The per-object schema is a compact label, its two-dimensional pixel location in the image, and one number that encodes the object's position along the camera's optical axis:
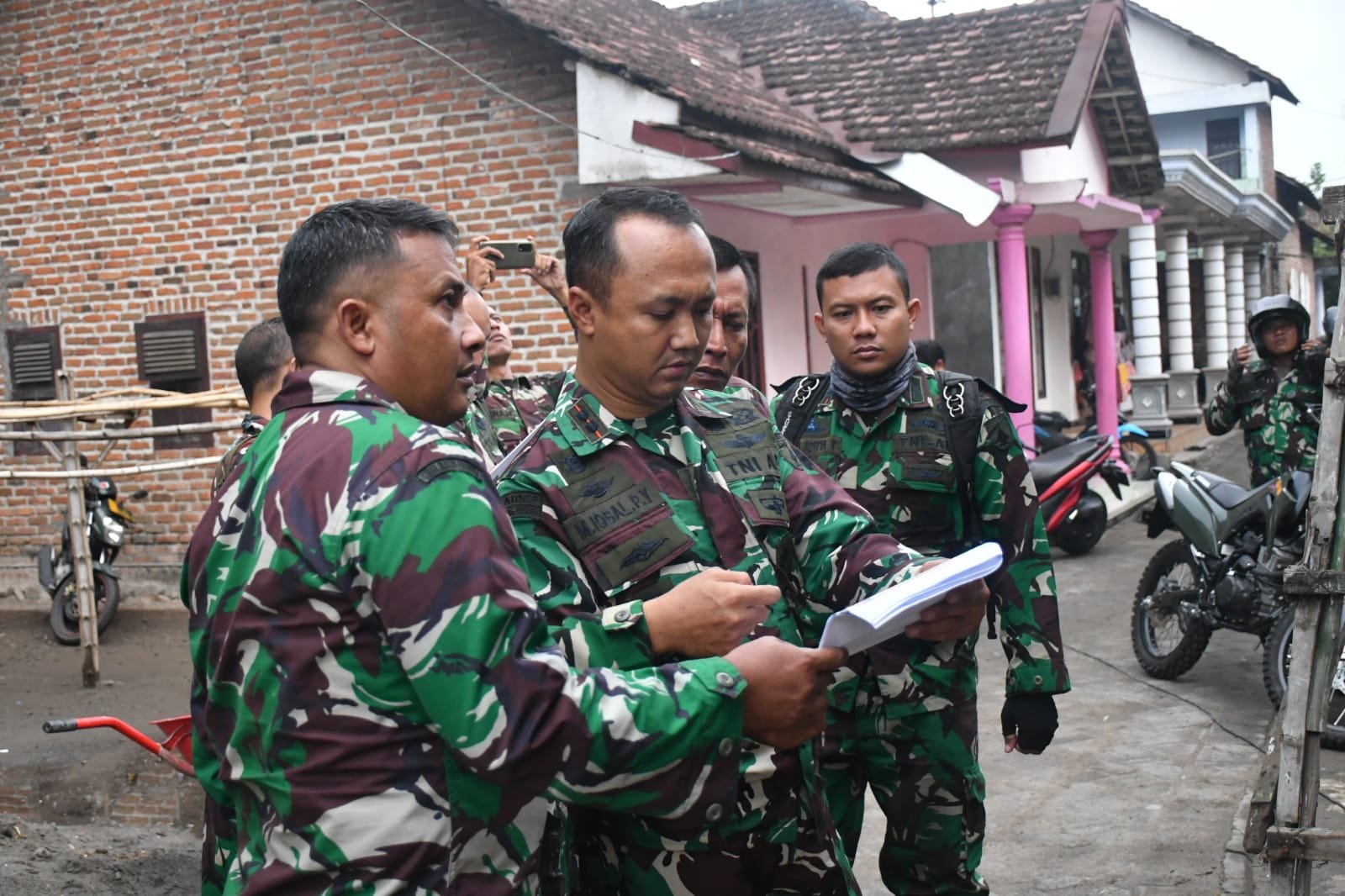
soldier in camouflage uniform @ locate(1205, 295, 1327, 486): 6.41
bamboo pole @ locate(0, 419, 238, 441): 7.36
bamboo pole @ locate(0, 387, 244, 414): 6.96
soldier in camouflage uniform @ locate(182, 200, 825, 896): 1.52
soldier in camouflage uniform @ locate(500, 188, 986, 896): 2.11
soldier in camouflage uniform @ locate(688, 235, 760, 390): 3.55
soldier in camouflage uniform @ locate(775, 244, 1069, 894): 2.97
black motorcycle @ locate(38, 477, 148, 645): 9.34
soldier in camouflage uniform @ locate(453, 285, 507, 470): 3.20
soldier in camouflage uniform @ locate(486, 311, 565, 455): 3.80
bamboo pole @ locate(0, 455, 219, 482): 7.38
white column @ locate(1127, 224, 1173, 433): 17.98
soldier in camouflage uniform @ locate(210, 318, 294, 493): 4.27
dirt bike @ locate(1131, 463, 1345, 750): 6.19
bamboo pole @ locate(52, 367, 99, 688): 7.77
